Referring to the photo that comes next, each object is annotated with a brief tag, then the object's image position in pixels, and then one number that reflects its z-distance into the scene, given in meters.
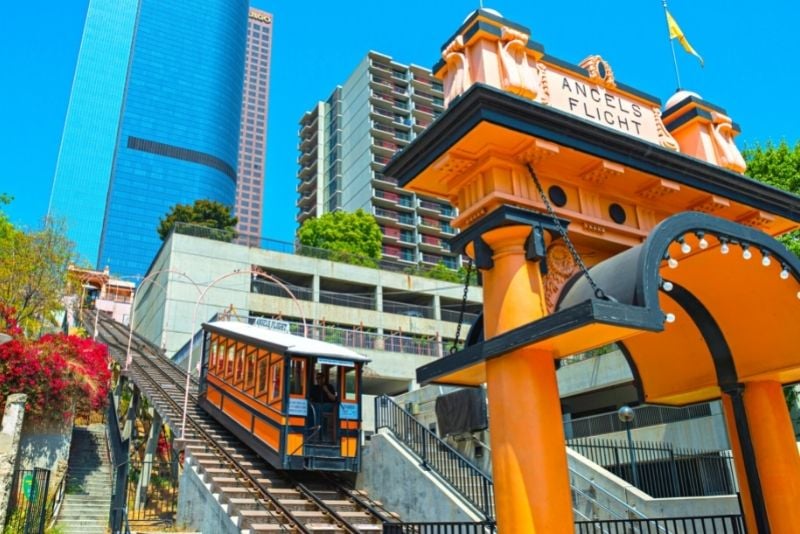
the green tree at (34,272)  26.22
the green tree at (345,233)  65.19
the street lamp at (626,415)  14.29
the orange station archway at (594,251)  6.57
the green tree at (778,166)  23.89
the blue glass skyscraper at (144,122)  153.88
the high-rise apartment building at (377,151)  84.31
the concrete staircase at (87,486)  16.64
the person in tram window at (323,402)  16.55
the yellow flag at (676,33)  9.91
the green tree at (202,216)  63.19
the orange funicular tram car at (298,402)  15.77
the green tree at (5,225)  29.62
